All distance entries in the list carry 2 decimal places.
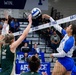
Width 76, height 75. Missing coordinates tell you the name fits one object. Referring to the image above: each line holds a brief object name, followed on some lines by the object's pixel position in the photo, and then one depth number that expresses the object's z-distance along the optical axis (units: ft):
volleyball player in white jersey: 17.92
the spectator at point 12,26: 47.01
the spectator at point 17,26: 47.32
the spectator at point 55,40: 41.55
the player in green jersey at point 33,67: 12.93
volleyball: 23.98
